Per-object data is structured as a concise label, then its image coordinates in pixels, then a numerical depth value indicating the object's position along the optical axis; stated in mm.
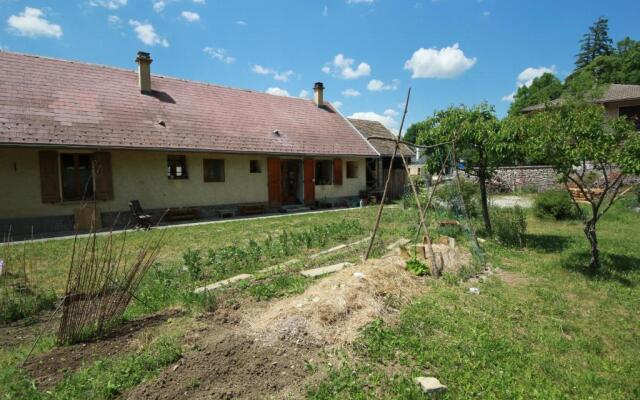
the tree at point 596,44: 53062
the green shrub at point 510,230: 8530
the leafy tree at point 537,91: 45594
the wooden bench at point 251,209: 14984
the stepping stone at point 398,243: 7954
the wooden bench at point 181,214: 13138
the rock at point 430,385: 2938
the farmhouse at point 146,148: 10688
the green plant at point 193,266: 5938
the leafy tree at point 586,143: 5629
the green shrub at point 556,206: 11703
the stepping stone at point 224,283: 5445
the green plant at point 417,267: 5971
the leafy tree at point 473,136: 8250
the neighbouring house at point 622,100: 26780
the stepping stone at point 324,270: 5949
